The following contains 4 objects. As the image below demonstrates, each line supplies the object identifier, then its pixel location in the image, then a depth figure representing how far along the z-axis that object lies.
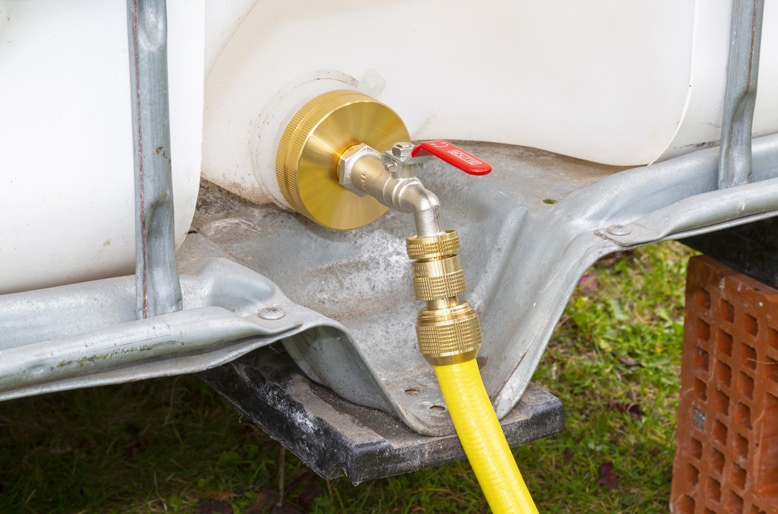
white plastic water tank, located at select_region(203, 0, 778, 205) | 0.98
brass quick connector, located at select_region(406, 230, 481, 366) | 0.91
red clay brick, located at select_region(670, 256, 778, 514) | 1.13
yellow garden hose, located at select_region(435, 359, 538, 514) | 0.91
